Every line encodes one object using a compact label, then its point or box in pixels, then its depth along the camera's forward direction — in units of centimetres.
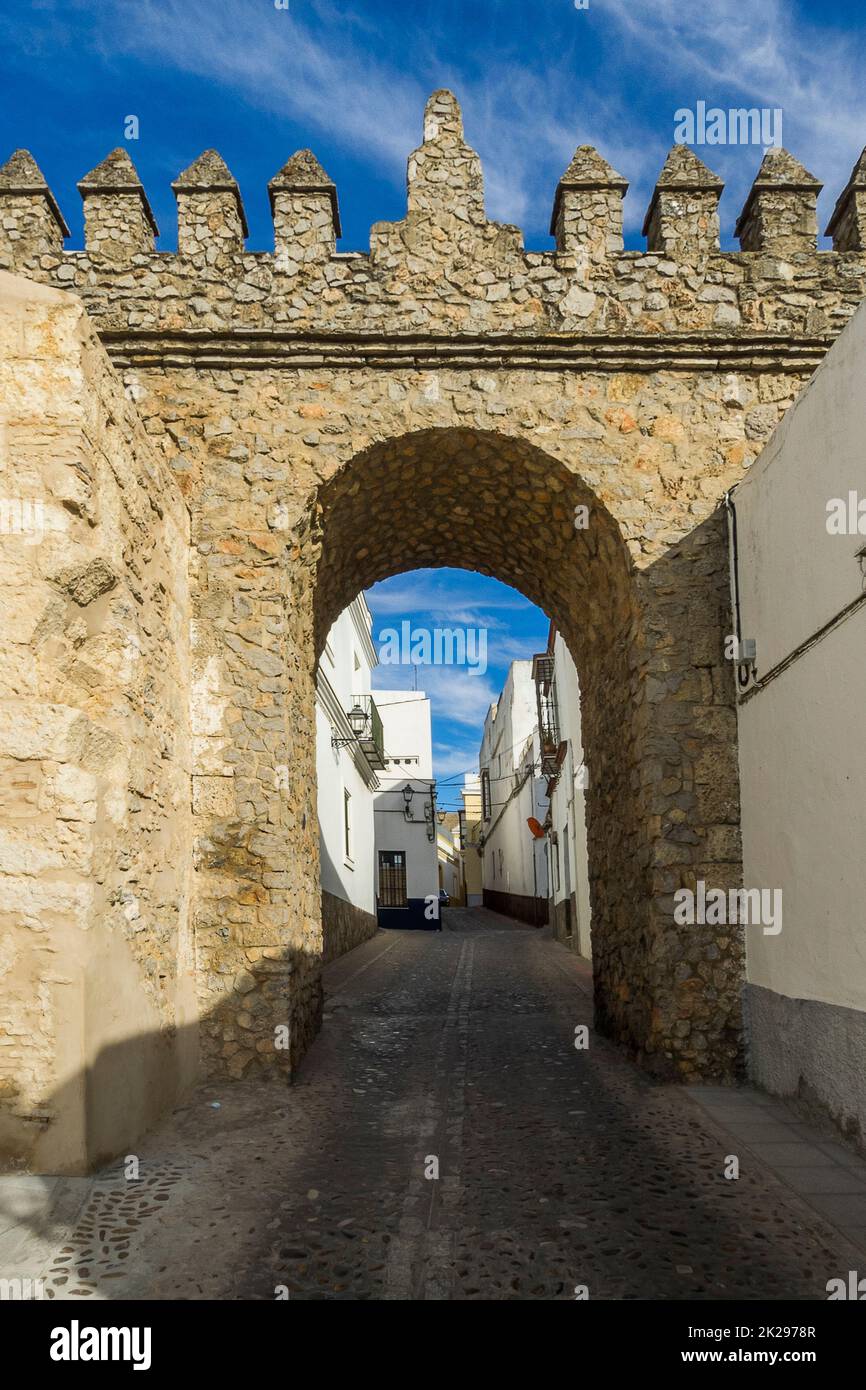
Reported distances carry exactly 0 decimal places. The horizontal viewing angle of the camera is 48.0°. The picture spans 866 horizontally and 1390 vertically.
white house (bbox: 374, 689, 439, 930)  2462
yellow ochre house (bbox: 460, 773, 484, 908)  4609
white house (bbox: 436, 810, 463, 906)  4662
